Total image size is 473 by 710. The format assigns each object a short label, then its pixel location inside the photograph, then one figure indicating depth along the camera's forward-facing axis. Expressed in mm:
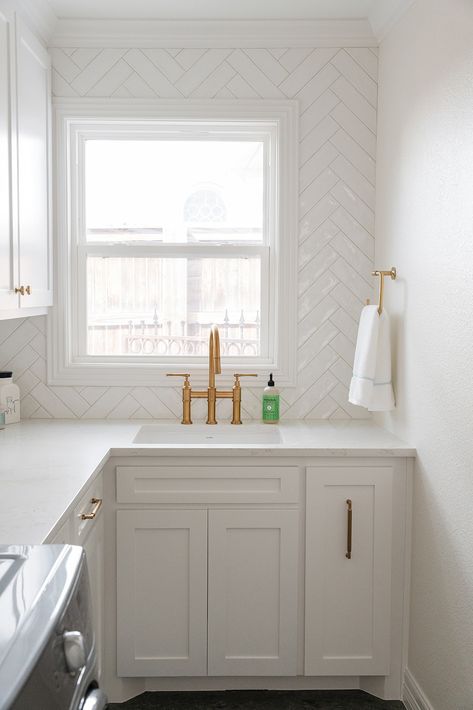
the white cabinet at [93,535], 2131
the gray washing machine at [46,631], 953
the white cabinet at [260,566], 2736
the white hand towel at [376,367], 2885
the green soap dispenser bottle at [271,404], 3223
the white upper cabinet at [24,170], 2488
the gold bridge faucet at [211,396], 3229
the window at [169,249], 3359
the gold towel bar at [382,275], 2895
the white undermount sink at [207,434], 3166
